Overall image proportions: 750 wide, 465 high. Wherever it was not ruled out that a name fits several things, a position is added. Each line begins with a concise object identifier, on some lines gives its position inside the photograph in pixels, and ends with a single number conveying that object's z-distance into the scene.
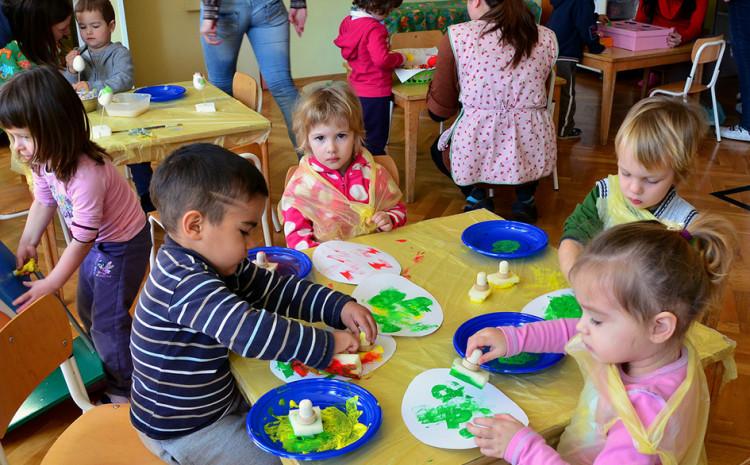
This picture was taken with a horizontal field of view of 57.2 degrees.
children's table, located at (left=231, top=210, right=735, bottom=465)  1.15
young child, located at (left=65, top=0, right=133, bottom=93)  3.25
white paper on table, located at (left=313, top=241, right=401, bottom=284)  1.71
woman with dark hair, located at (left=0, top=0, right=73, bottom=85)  3.01
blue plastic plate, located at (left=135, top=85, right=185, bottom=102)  3.31
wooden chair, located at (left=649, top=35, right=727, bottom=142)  4.83
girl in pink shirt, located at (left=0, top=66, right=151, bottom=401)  1.92
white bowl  3.01
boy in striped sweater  1.31
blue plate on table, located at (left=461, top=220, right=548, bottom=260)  1.83
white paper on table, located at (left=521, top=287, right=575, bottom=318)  1.52
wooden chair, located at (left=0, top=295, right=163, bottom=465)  1.38
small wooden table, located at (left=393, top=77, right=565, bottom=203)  3.85
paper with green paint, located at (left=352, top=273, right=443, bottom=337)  1.47
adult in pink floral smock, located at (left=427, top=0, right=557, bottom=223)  3.28
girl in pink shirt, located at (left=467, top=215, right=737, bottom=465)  1.05
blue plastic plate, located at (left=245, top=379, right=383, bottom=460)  1.12
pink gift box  5.10
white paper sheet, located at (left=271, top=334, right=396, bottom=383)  1.32
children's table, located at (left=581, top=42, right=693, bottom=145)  4.96
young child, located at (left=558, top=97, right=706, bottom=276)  1.67
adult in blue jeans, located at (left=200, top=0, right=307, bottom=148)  3.54
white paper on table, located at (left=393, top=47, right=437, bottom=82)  3.99
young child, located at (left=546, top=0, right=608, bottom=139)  4.93
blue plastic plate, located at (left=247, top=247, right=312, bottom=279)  1.72
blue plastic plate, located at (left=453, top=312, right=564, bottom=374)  1.31
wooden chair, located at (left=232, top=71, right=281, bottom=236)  3.11
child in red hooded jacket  3.83
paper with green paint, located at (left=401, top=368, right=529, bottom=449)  1.15
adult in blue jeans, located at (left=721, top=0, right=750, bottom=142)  4.86
